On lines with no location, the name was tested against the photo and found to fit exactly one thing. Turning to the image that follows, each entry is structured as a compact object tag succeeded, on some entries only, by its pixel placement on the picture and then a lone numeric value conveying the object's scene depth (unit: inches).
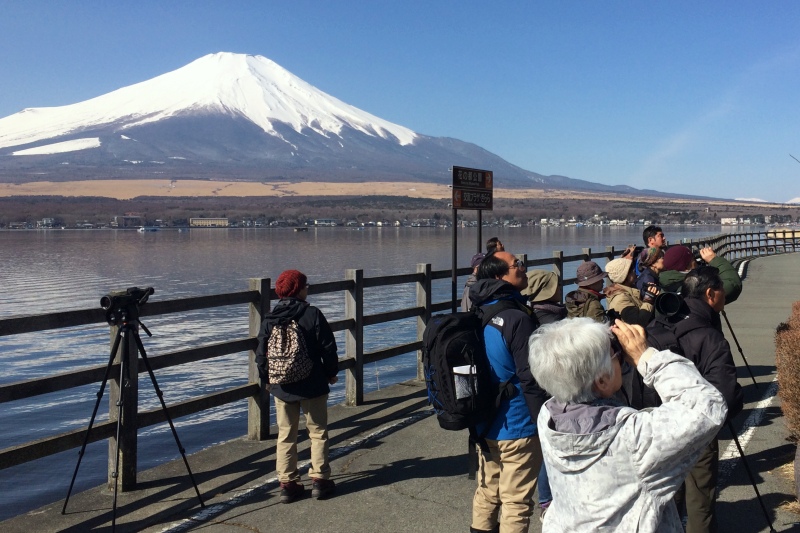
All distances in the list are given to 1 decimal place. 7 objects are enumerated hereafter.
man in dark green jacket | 231.6
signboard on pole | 423.5
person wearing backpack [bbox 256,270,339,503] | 217.9
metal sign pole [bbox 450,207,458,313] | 373.7
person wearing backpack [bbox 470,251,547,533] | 160.2
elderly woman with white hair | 102.3
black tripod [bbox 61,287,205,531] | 217.0
